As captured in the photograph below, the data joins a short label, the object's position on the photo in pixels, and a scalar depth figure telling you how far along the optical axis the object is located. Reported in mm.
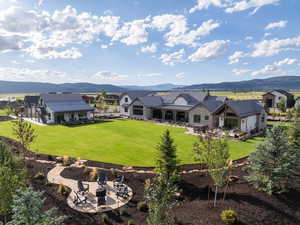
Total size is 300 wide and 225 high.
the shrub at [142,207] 10500
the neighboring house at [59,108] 39844
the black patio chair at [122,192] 11760
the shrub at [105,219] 9437
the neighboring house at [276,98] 54744
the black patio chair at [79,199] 11117
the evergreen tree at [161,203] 6980
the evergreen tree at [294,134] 15538
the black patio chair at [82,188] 11941
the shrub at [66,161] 16784
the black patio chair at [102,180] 12775
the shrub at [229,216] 8672
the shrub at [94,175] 14083
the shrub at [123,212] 10066
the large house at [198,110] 31078
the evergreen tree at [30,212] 5895
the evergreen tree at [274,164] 11330
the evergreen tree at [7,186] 7789
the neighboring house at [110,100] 88525
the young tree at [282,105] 47025
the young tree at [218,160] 10258
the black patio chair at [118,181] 13048
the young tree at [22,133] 14926
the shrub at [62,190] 11999
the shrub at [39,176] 13920
